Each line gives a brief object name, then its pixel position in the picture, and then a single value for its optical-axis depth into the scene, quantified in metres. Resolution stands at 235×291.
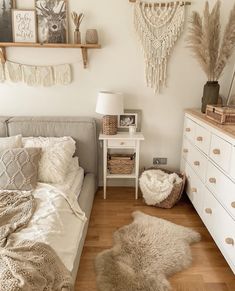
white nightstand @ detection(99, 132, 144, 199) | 2.73
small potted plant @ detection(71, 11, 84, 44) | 2.63
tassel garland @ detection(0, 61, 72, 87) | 2.81
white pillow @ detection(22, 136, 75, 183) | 2.30
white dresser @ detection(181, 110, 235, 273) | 1.79
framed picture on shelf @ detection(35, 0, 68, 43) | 2.67
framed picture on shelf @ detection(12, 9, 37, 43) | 2.66
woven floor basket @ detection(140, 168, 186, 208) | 2.67
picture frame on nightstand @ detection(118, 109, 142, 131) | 2.96
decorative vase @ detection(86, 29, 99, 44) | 2.63
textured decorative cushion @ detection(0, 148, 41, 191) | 2.08
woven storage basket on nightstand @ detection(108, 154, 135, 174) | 2.85
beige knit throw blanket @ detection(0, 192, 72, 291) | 1.15
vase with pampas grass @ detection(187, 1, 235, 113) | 2.48
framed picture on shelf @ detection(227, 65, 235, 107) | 2.77
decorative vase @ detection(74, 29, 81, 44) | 2.66
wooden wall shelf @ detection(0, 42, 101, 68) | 2.61
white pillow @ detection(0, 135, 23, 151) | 2.33
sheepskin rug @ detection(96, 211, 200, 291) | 1.74
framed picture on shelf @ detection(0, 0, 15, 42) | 2.64
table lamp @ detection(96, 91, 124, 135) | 2.61
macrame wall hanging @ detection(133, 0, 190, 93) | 2.65
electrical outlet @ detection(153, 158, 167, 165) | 3.12
